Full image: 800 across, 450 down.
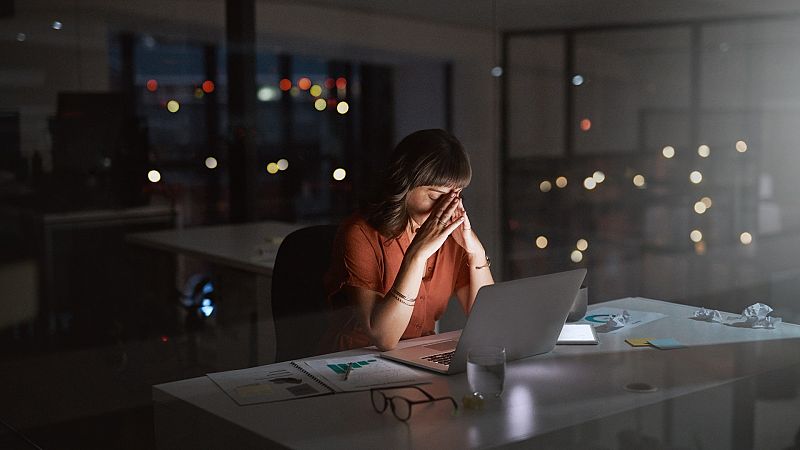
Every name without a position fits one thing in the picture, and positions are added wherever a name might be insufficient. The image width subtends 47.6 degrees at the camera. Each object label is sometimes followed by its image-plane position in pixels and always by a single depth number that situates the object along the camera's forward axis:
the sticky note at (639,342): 2.05
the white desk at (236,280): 3.45
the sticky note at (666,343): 2.03
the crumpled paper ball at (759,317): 2.20
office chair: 2.42
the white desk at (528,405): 1.47
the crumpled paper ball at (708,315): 2.29
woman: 2.16
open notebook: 1.69
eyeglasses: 1.56
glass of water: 1.62
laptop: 1.76
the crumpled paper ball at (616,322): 2.19
